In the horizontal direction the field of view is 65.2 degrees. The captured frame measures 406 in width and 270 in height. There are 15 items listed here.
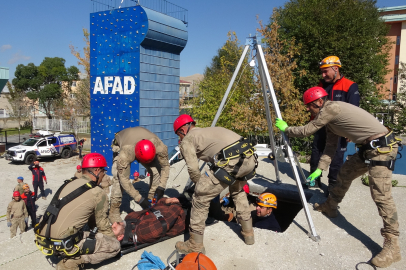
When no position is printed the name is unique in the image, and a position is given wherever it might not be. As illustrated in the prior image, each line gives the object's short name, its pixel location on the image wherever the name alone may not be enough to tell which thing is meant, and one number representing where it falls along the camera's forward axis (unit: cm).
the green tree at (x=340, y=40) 1644
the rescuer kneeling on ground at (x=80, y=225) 346
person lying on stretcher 431
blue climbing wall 1098
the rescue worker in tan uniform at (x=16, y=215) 844
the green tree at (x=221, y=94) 1554
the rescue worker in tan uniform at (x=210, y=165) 402
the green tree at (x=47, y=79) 3644
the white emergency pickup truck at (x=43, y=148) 1833
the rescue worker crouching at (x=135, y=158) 516
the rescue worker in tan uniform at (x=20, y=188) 925
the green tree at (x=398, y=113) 1892
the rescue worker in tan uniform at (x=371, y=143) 389
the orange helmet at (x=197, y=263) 322
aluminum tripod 457
